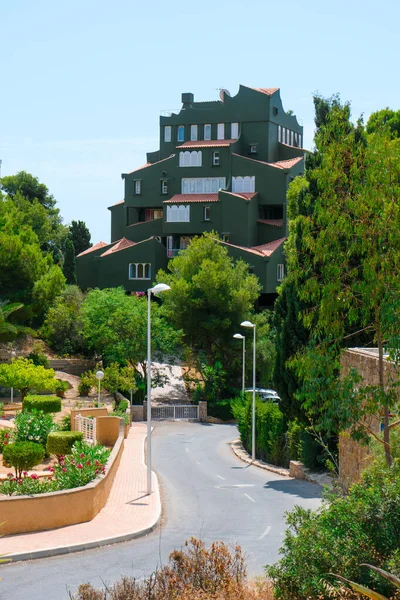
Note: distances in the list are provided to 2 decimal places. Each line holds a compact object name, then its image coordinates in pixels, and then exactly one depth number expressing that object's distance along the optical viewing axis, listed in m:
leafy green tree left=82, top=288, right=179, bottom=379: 54.75
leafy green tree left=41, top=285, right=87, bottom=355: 59.44
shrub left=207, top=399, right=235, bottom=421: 55.25
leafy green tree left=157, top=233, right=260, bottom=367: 56.59
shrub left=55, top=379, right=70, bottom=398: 51.34
